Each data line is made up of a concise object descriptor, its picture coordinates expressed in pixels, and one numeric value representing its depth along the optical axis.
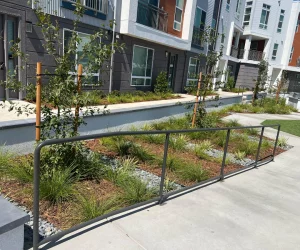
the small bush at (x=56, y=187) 3.46
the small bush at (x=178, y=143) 6.81
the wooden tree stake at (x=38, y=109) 3.96
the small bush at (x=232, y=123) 10.40
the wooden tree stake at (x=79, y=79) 4.10
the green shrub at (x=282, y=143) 8.68
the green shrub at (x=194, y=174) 4.89
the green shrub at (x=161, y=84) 14.05
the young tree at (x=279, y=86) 19.26
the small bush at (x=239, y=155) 6.77
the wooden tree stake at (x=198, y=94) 8.80
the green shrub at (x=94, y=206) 3.15
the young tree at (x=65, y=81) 3.94
